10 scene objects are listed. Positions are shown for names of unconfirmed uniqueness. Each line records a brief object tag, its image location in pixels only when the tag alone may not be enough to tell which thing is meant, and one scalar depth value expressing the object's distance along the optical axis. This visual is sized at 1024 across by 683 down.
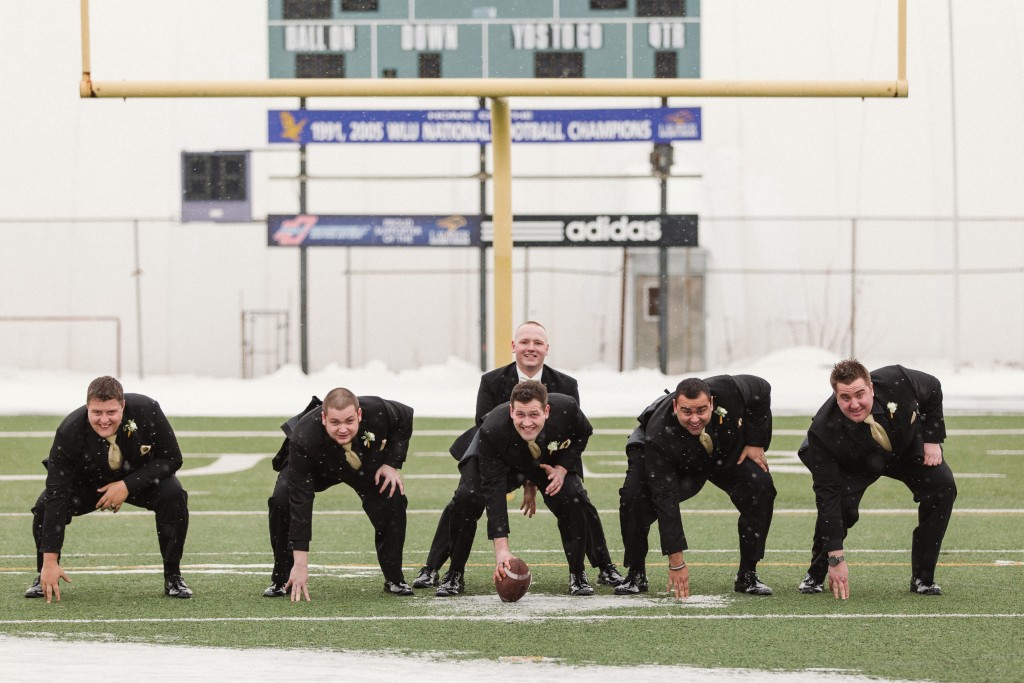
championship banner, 48.91
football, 12.42
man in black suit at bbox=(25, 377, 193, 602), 12.67
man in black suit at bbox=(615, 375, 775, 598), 13.12
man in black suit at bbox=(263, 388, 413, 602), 12.95
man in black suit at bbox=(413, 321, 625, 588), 13.70
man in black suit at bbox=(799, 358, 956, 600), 12.82
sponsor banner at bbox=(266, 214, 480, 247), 50.00
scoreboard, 30.72
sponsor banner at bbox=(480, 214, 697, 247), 49.00
